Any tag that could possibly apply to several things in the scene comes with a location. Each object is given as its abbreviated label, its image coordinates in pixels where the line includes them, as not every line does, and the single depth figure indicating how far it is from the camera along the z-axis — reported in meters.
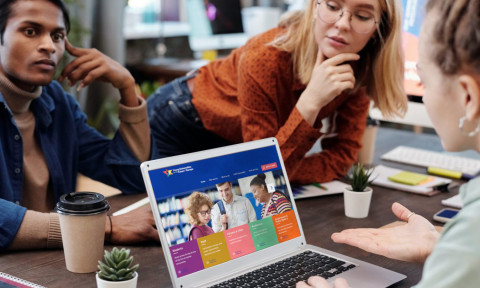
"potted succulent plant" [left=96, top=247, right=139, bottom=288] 0.94
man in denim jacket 1.45
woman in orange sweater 1.59
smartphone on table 1.44
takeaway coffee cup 1.08
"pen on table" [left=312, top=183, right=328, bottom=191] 1.65
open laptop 1.04
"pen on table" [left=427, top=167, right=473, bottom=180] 1.86
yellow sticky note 1.74
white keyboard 1.94
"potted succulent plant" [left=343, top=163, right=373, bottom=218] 1.44
